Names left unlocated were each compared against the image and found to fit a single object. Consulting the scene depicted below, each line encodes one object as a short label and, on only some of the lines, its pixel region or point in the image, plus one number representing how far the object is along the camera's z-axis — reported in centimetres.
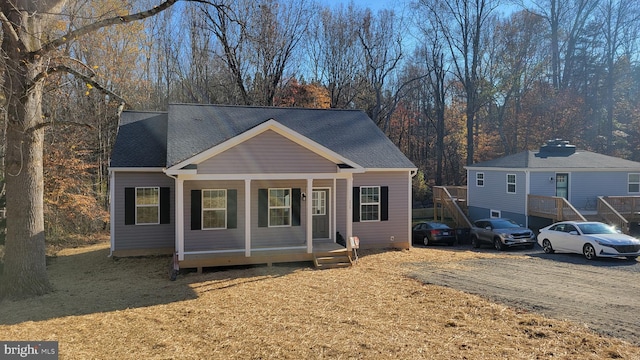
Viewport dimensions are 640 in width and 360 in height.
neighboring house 2245
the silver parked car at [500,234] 1789
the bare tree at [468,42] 3522
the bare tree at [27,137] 920
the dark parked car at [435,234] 2020
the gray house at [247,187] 1284
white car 1417
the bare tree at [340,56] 3628
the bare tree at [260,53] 3016
